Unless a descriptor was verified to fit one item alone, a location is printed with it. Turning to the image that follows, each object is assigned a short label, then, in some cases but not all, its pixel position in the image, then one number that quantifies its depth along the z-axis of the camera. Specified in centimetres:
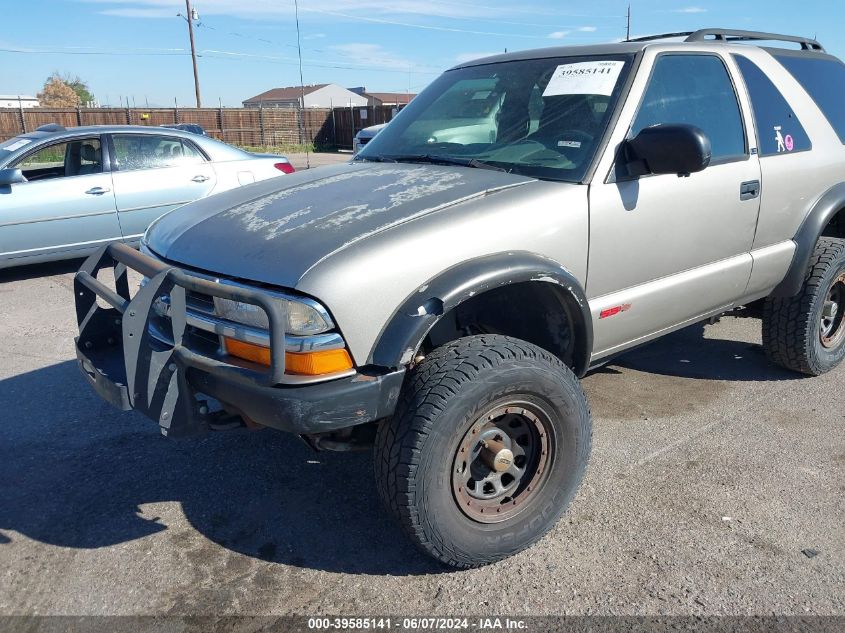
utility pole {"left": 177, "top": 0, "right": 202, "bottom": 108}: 4347
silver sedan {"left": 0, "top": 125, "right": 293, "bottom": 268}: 717
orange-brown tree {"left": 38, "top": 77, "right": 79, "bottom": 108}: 8744
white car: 1488
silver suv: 251
